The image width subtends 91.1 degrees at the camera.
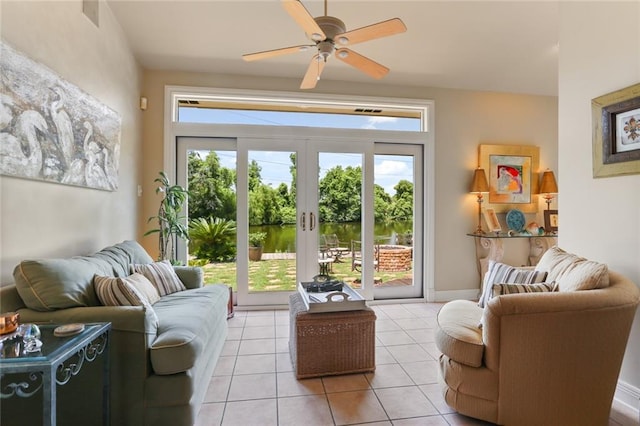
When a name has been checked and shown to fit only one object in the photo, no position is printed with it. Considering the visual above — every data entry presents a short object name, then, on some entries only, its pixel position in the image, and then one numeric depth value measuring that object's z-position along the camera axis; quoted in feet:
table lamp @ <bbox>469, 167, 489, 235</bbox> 12.99
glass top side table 3.63
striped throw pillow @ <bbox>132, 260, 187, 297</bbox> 8.09
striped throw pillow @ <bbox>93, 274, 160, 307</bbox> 5.82
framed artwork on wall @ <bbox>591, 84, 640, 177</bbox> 6.24
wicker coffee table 7.16
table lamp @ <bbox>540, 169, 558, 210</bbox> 13.41
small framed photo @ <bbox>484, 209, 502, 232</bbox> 13.37
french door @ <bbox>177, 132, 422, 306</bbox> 12.32
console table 13.10
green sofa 4.98
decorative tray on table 7.22
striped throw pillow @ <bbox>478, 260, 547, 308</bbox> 6.73
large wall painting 5.34
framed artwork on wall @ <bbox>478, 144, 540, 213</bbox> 13.53
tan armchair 5.20
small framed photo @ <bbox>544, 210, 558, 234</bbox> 13.57
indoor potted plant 10.43
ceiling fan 5.85
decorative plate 13.47
